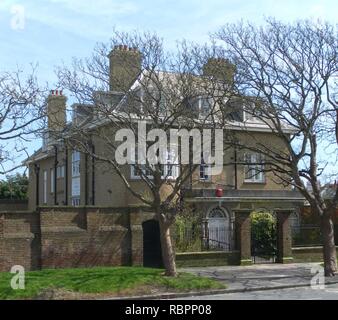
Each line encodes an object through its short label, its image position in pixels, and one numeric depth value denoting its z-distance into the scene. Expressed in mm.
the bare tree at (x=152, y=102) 18938
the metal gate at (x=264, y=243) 27250
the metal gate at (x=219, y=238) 26375
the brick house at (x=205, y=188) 19641
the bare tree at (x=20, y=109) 17094
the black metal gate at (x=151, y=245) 23891
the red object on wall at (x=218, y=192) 31609
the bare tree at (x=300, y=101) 21891
